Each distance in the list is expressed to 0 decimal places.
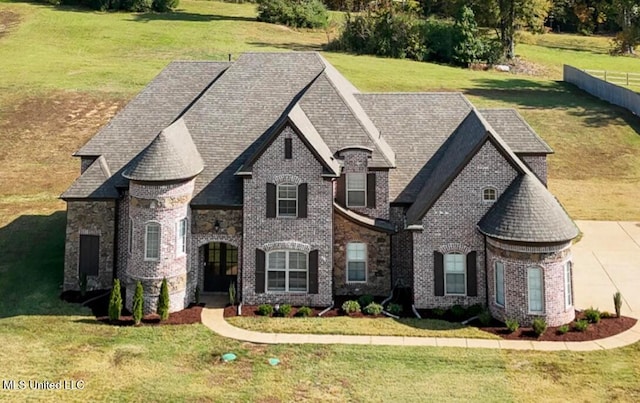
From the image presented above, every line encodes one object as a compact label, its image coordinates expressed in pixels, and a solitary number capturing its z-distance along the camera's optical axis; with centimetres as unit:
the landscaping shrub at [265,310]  2242
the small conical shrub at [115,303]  2156
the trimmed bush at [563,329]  2044
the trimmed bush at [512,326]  2061
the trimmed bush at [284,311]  2231
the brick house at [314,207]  2178
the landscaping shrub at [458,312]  2183
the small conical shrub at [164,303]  2191
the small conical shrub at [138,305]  2141
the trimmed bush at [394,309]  2231
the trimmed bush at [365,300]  2308
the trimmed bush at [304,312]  2225
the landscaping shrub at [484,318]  2131
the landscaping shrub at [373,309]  2225
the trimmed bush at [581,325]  2058
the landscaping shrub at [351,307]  2248
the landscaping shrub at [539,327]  2028
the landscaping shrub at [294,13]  8706
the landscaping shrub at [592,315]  2127
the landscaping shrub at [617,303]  2153
